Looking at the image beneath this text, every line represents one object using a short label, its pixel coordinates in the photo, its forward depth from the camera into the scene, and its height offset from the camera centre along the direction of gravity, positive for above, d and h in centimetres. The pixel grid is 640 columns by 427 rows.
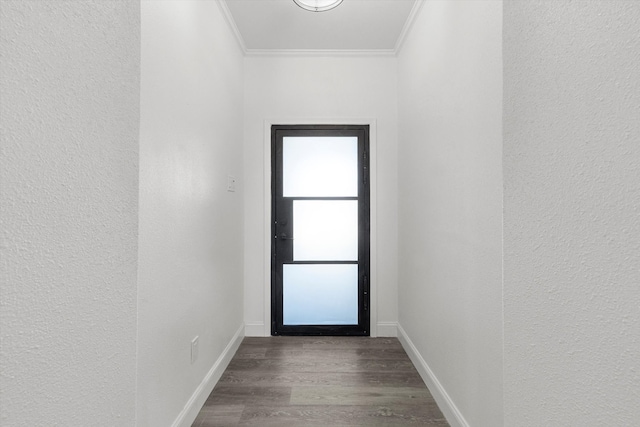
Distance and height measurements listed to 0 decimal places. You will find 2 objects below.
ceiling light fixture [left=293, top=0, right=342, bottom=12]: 252 +147
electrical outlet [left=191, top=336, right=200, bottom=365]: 202 -74
